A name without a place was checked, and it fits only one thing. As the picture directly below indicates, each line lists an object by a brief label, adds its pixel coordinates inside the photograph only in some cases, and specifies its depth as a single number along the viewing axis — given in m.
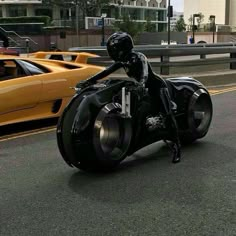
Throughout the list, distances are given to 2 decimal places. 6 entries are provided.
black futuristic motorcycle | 5.37
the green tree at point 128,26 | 47.81
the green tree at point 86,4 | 57.04
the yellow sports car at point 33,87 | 7.98
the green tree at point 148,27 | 60.42
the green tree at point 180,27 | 75.06
